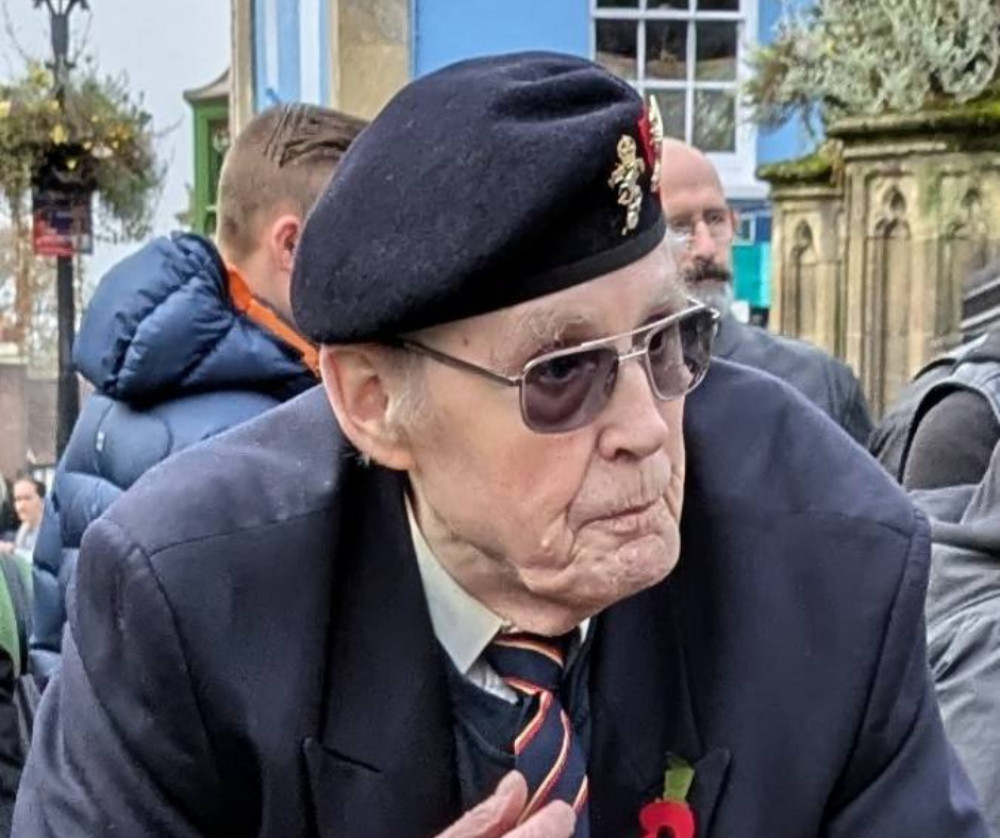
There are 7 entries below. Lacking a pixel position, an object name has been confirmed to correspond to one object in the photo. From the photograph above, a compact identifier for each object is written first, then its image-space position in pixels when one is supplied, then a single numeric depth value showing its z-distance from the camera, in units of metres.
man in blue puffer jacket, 3.54
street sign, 13.92
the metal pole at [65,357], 13.53
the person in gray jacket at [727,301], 5.05
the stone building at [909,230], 7.43
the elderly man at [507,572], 1.75
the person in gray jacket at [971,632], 2.31
